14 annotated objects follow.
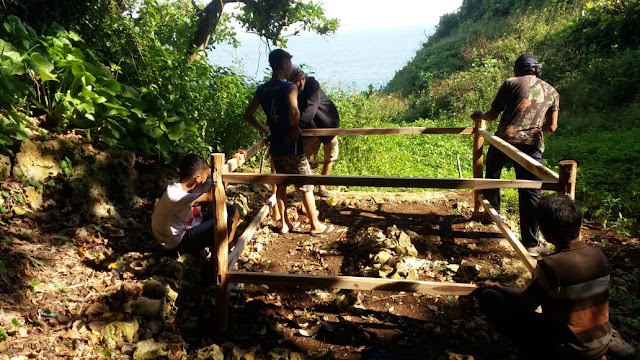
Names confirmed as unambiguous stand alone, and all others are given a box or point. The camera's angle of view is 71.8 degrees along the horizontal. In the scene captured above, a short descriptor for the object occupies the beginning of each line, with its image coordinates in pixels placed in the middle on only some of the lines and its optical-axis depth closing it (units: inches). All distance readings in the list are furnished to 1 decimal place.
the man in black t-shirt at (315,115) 190.9
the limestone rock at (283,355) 106.2
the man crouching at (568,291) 83.1
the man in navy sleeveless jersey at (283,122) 161.0
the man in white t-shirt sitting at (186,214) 129.9
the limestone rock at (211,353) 102.7
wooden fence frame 107.4
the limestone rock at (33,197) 146.8
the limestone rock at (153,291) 120.6
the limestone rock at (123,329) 105.1
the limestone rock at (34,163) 148.1
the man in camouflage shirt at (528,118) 161.5
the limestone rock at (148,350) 99.9
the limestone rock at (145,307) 113.3
